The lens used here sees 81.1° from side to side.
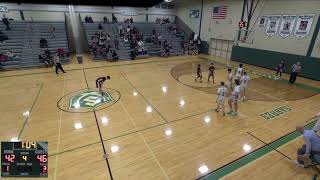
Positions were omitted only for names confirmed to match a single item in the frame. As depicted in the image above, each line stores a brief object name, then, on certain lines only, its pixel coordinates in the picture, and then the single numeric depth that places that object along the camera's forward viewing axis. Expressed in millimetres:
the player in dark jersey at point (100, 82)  9975
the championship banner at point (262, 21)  16241
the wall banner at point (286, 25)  14469
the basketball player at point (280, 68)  13564
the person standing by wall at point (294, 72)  12208
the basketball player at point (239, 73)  10763
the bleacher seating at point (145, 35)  20328
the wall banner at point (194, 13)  23588
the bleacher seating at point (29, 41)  16000
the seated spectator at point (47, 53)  16375
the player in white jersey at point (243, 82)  9558
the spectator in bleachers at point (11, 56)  15733
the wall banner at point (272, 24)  15398
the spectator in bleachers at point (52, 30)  19609
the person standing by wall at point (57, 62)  13755
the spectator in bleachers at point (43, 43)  17816
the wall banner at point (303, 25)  13516
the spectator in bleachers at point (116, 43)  19828
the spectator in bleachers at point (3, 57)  15089
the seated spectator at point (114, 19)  23823
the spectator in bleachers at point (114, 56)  18391
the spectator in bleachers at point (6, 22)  17872
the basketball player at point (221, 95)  7830
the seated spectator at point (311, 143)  4809
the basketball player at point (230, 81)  10525
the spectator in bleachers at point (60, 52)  17266
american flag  19766
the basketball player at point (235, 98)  7605
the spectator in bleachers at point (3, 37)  17059
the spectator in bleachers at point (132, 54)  19359
